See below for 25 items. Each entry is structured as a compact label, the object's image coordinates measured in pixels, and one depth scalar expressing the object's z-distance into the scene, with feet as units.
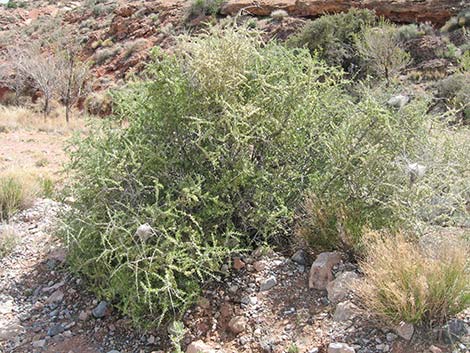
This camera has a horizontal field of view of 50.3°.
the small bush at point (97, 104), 60.23
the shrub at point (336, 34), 53.88
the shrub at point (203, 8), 77.20
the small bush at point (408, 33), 56.75
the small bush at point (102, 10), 98.84
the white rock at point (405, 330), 9.47
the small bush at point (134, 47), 77.61
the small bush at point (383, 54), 48.91
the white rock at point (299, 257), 12.57
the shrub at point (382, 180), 11.60
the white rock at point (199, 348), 10.44
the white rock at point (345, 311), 10.39
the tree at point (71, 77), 66.59
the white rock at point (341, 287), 10.98
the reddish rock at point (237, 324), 11.02
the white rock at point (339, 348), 9.45
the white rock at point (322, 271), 11.56
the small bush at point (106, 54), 79.92
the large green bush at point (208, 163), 11.21
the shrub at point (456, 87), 38.70
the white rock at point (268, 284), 11.93
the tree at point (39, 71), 64.44
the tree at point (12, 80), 76.07
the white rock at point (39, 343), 11.70
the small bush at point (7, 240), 15.34
